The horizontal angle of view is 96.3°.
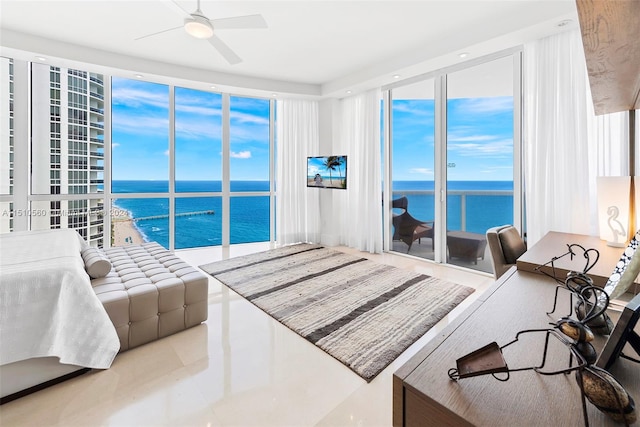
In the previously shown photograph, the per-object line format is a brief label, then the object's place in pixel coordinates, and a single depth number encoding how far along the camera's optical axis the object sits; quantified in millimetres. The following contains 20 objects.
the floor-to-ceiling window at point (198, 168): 4961
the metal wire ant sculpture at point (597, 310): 825
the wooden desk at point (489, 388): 562
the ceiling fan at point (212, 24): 2271
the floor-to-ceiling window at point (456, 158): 3514
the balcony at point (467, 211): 3624
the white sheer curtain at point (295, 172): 5367
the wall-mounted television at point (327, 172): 4883
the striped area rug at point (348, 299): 2182
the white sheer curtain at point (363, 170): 4738
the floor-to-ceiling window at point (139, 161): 4480
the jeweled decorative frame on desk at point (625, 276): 895
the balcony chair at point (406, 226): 4504
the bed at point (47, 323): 1594
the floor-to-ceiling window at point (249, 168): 5410
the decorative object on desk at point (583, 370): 520
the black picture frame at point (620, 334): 585
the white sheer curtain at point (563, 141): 2621
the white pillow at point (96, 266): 2242
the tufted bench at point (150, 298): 2059
